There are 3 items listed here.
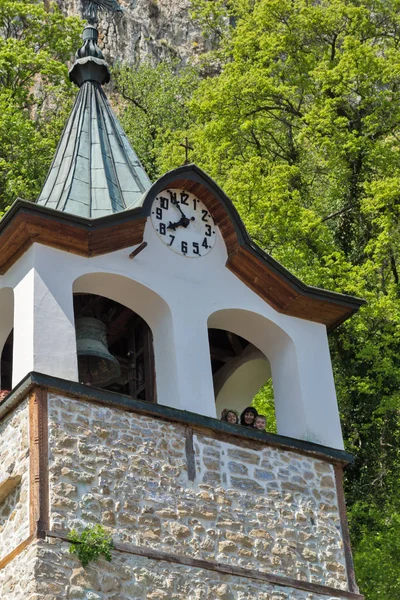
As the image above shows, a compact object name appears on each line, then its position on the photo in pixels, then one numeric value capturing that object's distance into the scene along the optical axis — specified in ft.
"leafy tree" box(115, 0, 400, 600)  71.00
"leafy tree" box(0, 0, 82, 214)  88.63
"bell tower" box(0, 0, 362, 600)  42.19
